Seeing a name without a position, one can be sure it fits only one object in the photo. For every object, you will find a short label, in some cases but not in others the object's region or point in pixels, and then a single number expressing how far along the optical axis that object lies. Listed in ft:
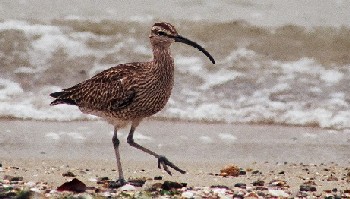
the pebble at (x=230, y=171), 56.66
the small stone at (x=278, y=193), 48.42
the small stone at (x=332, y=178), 55.33
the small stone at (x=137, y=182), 51.62
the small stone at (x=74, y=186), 47.37
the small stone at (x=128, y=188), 49.50
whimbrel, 55.72
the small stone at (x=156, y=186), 48.42
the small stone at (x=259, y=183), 51.70
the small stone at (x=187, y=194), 46.55
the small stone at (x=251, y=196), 47.47
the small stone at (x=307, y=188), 50.50
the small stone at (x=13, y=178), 51.27
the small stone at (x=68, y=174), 53.35
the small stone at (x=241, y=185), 50.60
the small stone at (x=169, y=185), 48.36
